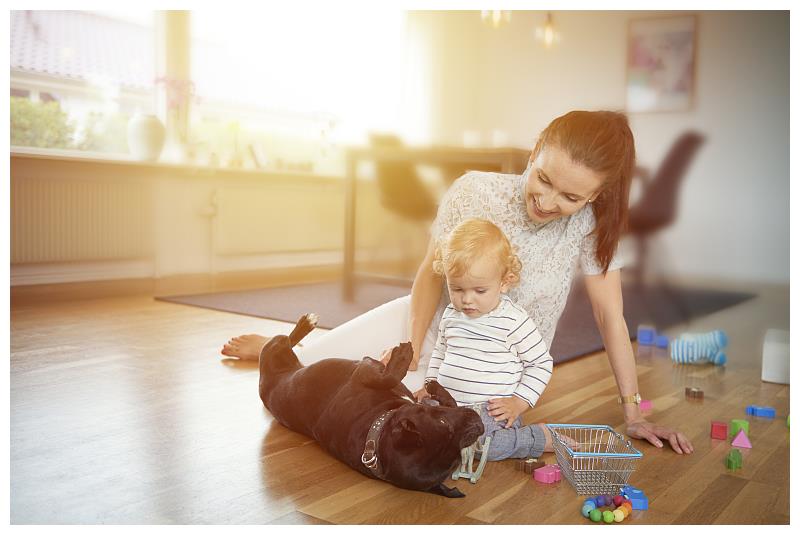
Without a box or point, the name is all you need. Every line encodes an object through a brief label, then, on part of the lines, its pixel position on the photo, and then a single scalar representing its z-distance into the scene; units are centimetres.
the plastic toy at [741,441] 174
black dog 134
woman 157
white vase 426
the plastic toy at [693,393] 221
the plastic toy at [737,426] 180
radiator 372
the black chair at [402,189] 468
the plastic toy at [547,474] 146
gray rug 322
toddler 157
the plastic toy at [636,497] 136
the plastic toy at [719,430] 179
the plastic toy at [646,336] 310
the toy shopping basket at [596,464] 142
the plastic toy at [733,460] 158
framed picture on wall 594
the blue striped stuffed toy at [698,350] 271
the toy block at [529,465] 151
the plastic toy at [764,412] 204
